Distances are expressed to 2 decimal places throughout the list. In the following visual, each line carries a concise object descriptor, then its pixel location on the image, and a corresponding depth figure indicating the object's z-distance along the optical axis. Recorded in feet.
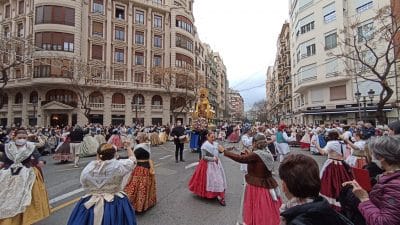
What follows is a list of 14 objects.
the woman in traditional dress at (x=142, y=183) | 20.61
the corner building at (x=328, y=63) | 110.73
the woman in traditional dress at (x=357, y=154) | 24.72
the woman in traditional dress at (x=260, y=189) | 15.19
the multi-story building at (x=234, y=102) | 617.91
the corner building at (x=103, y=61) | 126.21
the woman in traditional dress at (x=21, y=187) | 16.40
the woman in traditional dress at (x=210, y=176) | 24.00
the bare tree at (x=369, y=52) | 103.60
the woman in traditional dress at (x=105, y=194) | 12.95
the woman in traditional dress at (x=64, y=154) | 48.93
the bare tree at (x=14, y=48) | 73.92
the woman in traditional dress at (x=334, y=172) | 20.08
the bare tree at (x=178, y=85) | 145.79
